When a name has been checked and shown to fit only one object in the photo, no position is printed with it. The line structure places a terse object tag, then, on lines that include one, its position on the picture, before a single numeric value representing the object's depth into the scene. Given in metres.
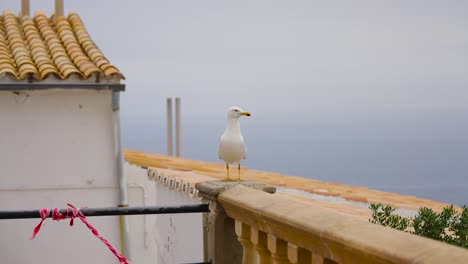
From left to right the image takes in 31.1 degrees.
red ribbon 5.16
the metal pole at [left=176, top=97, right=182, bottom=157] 24.98
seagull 5.68
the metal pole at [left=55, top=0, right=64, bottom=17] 14.94
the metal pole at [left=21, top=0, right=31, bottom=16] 15.45
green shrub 4.54
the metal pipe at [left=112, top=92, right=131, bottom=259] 11.67
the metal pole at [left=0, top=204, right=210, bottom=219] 5.10
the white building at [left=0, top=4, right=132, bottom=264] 11.52
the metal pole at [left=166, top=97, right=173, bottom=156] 25.30
